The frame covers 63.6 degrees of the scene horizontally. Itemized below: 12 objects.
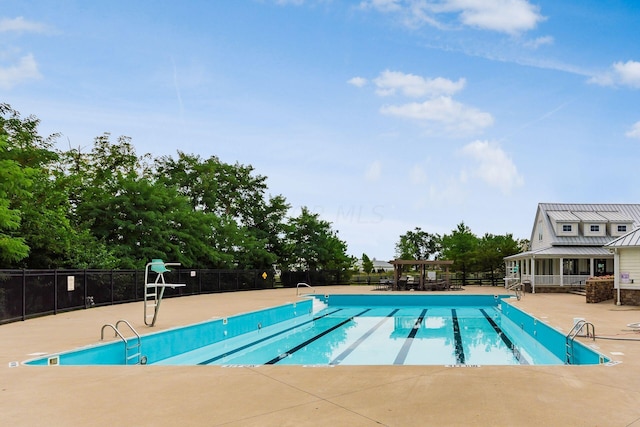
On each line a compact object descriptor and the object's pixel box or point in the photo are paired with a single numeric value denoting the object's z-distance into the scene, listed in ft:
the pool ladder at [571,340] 30.01
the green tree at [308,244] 125.59
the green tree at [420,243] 209.36
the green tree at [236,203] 112.27
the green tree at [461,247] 123.85
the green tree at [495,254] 116.16
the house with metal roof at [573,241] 87.86
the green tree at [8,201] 42.73
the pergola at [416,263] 93.25
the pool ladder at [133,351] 29.63
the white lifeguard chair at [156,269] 36.75
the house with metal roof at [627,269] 57.31
